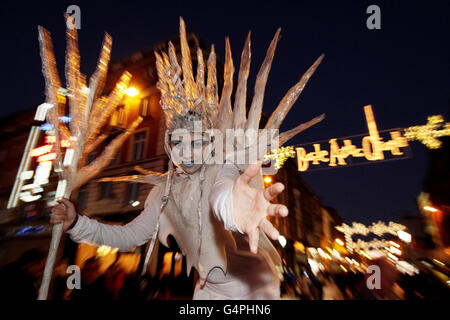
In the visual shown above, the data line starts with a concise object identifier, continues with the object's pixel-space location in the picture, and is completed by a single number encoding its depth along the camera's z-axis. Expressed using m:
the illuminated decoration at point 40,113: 12.52
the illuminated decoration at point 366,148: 6.61
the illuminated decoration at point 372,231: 18.09
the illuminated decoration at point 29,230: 9.63
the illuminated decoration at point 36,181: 10.80
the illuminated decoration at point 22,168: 11.27
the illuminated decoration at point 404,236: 13.09
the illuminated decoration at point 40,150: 10.80
